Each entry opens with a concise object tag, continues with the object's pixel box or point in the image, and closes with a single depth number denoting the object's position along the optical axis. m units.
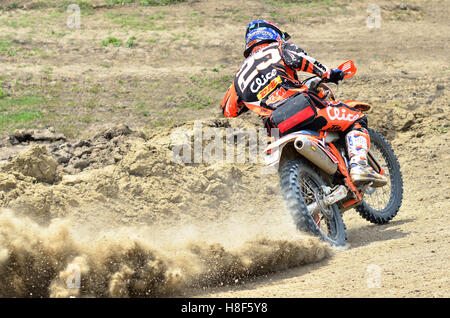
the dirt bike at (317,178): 11.26
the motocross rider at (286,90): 12.57
